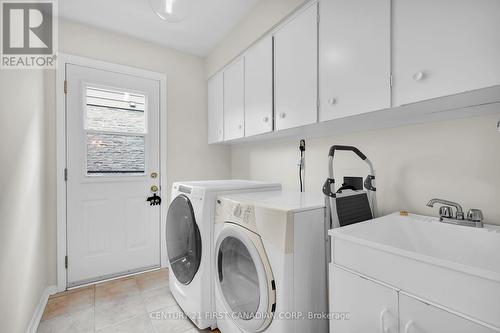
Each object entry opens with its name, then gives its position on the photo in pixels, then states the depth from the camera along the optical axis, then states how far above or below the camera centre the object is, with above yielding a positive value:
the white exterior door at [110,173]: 2.29 -0.08
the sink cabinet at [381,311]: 0.73 -0.52
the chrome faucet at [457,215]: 1.04 -0.23
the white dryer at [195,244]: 1.58 -0.57
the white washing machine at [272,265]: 1.13 -0.53
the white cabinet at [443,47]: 0.85 +0.48
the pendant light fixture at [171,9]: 1.38 +0.96
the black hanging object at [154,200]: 2.65 -0.39
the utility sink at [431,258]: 0.68 -0.36
